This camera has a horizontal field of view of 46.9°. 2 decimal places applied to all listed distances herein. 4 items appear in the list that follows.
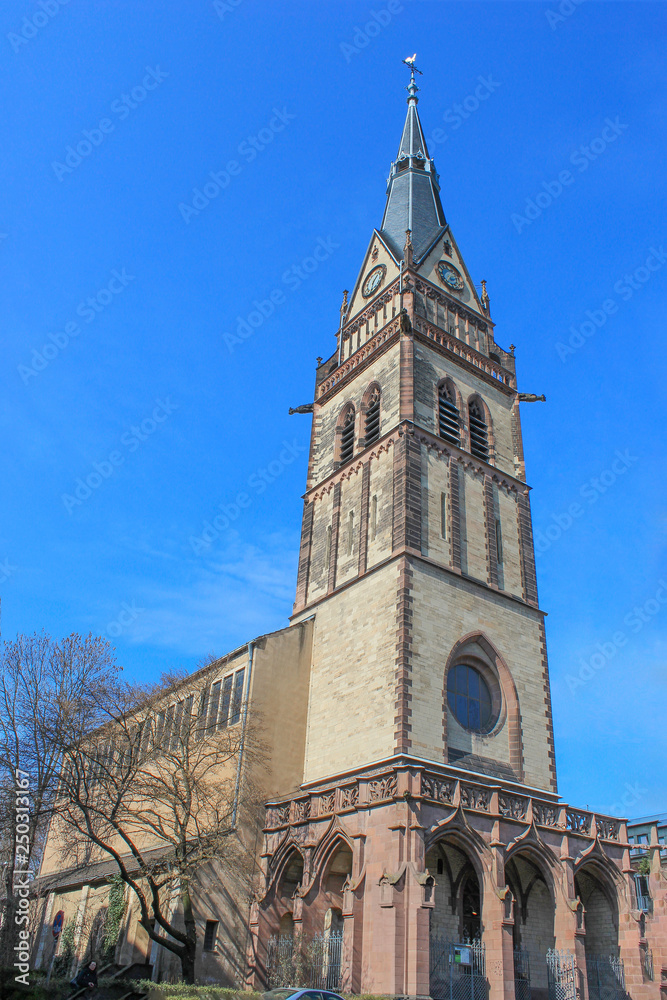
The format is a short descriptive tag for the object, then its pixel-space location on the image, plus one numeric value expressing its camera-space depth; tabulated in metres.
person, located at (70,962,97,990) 20.62
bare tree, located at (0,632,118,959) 22.09
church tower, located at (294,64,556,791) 24.78
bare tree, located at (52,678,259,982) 19.84
